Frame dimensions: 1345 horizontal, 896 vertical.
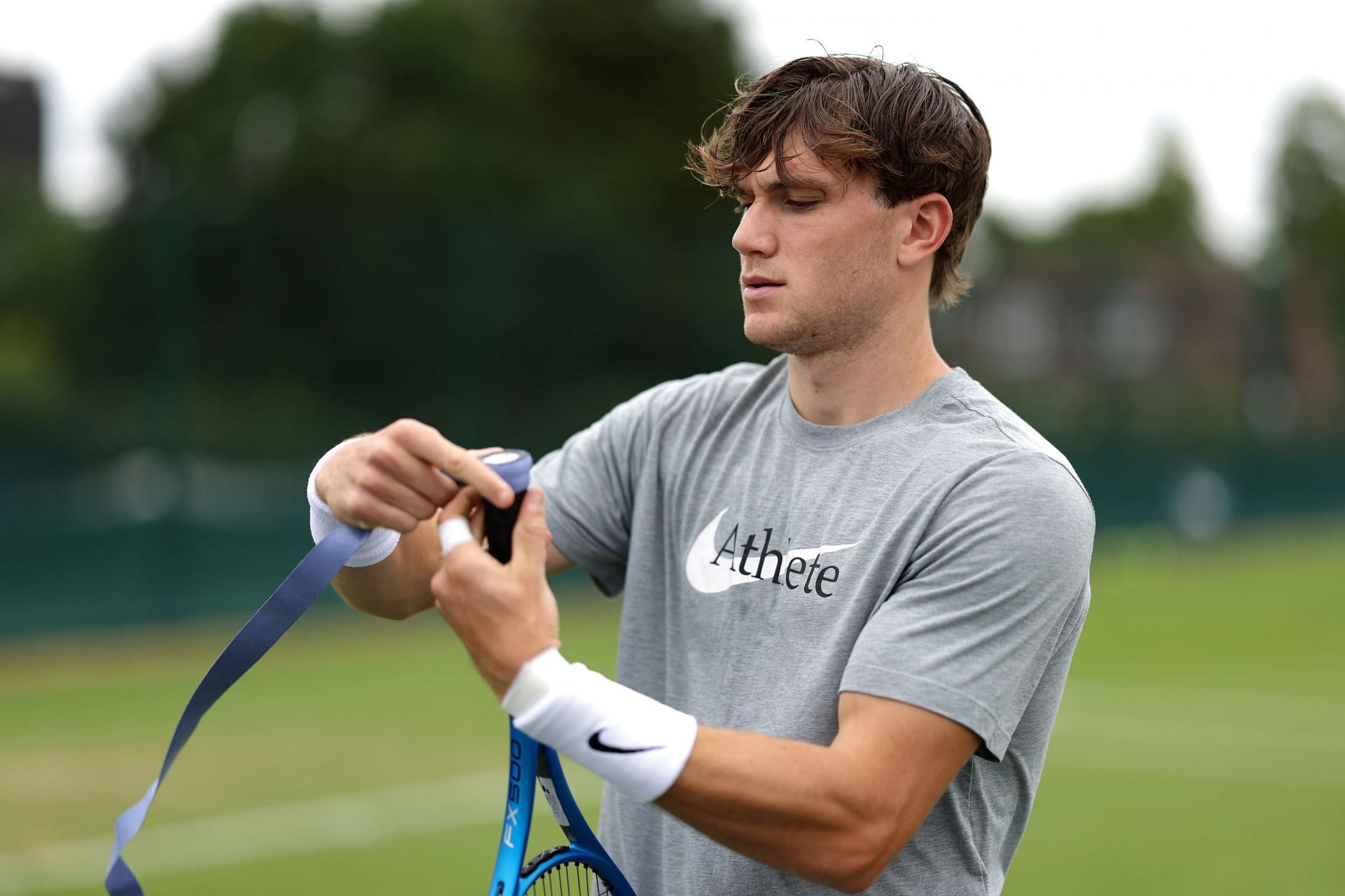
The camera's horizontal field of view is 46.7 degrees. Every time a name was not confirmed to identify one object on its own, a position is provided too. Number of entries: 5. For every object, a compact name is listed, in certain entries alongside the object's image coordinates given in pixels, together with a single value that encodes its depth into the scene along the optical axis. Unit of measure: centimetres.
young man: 210
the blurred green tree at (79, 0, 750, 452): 1138
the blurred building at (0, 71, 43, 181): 2174
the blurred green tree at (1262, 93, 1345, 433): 2144
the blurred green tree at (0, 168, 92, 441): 1070
